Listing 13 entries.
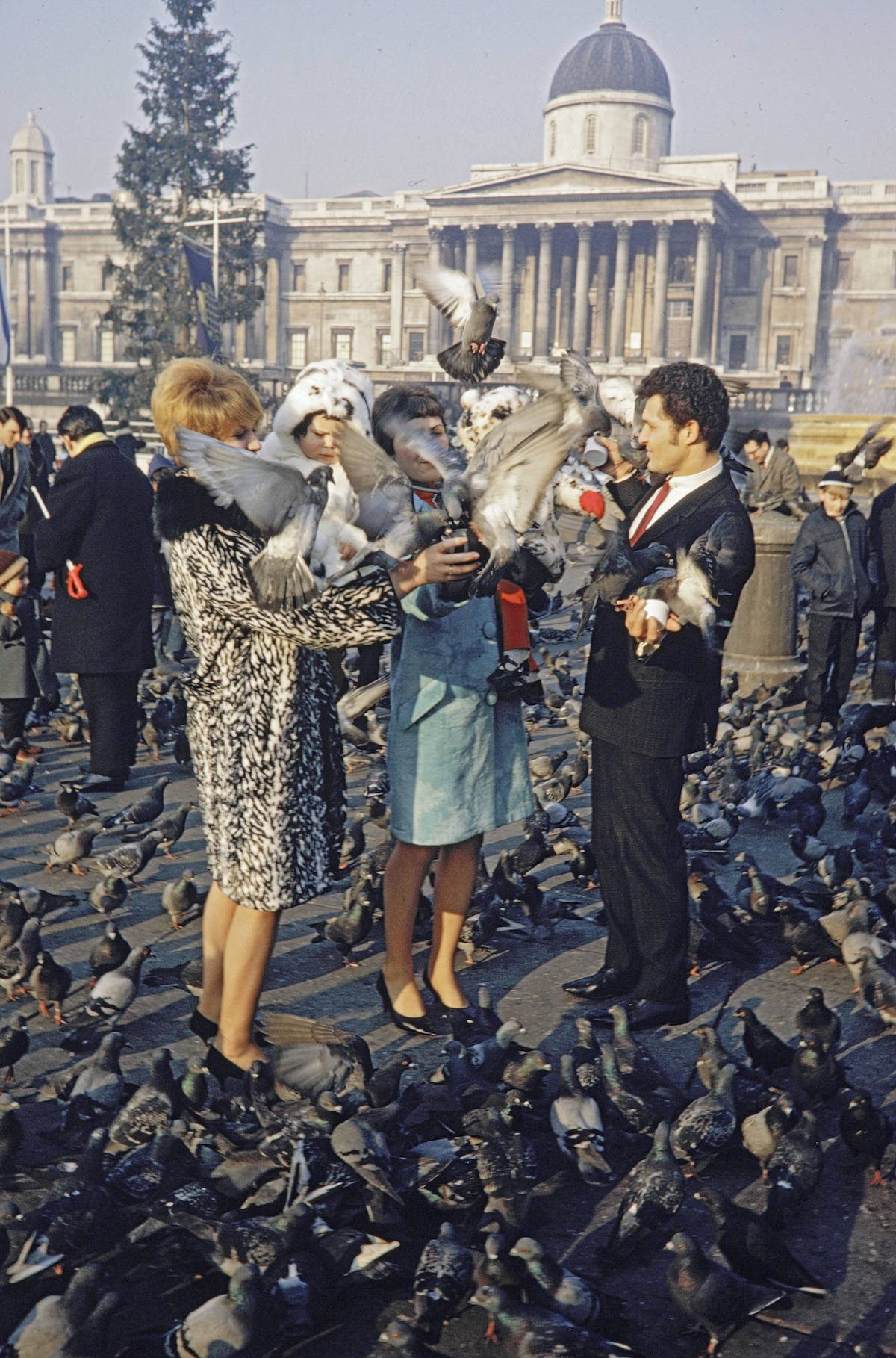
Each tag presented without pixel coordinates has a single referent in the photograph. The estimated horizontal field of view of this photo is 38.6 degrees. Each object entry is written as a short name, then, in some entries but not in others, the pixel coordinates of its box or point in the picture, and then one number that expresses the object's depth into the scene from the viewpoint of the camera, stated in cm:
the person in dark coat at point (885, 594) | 912
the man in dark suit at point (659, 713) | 394
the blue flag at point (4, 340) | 1744
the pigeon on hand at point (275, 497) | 295
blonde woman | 322
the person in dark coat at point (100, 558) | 661
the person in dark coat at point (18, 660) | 720
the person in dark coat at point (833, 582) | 898
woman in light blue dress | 392
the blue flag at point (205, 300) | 3869
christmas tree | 4628
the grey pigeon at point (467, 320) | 427
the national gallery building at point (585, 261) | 7594
